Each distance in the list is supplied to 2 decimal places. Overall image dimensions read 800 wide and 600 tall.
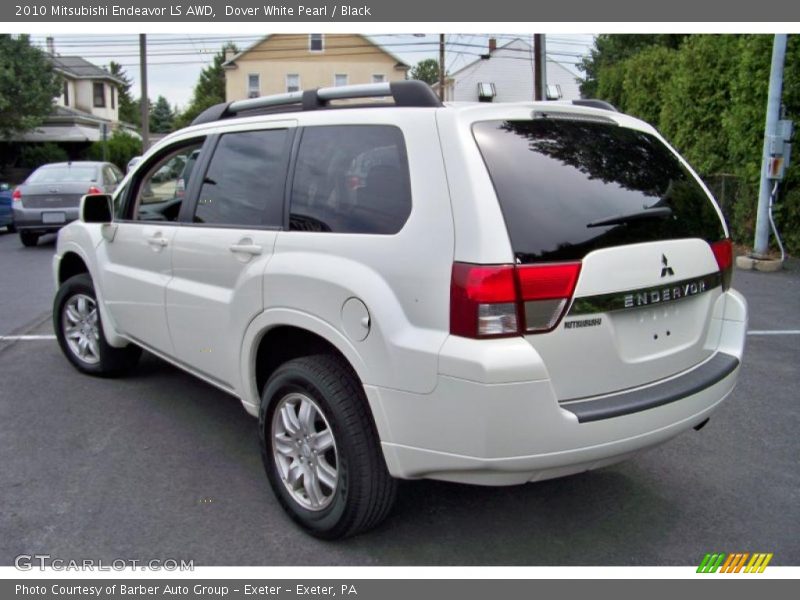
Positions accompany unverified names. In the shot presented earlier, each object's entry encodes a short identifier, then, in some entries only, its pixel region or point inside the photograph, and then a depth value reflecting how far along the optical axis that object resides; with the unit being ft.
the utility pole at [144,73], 91.25
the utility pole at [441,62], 121.90
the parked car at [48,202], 44.96
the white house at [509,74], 155.33
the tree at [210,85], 274.83
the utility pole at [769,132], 33.14
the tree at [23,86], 104.68
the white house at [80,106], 146.00
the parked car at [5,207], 54.03
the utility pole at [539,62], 62.95
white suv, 8.57
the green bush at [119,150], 134.00
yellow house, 160.66
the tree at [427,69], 338.34
